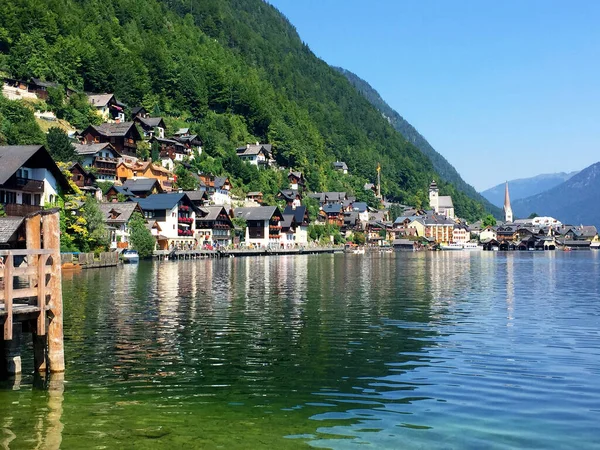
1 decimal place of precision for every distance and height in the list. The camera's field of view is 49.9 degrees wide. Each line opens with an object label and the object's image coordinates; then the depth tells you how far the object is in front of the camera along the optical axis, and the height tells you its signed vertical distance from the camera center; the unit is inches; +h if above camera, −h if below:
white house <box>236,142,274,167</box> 7022.6 +960.8
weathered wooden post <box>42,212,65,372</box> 725.3 -56.1
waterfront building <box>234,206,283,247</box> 5649.6 +152.5
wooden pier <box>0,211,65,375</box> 666.8 -65.0
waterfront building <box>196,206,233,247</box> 4942.7 +132.8
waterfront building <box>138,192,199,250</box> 4419.3 +189.7
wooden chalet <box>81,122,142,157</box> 5039.4 +852.4
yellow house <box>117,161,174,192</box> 4879.4 +551.4
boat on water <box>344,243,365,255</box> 6491.1 -100.6
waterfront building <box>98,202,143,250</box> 3722.9 +142.2
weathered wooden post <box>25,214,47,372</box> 697.6 -42.5
